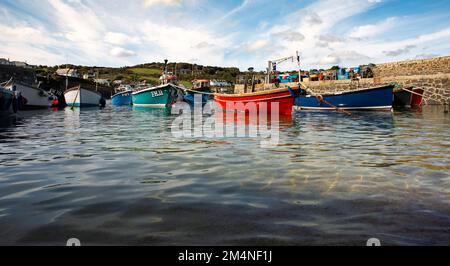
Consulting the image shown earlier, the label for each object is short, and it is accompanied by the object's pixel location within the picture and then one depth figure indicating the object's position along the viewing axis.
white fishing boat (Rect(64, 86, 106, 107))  37.16
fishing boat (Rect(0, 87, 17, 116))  19.84
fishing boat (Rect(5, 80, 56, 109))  30.81
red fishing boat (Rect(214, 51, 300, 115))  21.39
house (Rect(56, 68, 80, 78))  89.63
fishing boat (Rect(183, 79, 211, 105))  45.88
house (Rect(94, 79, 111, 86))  97.82
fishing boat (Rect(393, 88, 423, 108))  30.42
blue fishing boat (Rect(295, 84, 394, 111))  23.19
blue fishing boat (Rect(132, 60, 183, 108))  33.71
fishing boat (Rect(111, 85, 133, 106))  45.12
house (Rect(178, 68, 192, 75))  177.73
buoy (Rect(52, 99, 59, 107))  37.33
